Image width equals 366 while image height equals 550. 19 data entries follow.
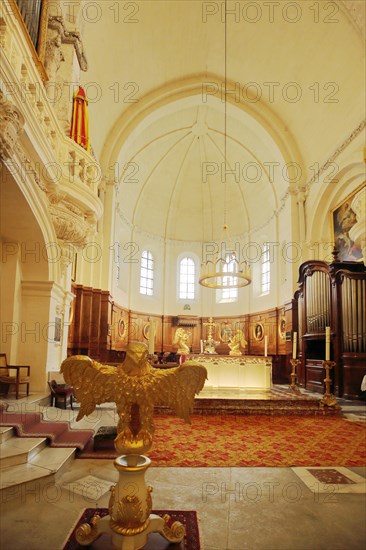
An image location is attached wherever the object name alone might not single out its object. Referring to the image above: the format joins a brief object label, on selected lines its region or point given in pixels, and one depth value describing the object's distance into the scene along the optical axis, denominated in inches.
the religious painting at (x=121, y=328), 633.6
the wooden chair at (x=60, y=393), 278.8
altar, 402.0
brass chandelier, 414.6
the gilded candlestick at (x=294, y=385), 396.8
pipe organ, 416.5
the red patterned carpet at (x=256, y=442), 193.3
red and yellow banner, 321.4
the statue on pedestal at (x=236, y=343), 436.8
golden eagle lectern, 85.9
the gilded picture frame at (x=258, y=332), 674.2
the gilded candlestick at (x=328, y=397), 321.4
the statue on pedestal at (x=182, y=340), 448.4
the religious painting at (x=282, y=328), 598.9
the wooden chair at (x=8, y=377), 266.4
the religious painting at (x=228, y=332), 680.1
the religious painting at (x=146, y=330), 700.7
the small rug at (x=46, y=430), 199.3
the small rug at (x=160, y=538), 93.6
